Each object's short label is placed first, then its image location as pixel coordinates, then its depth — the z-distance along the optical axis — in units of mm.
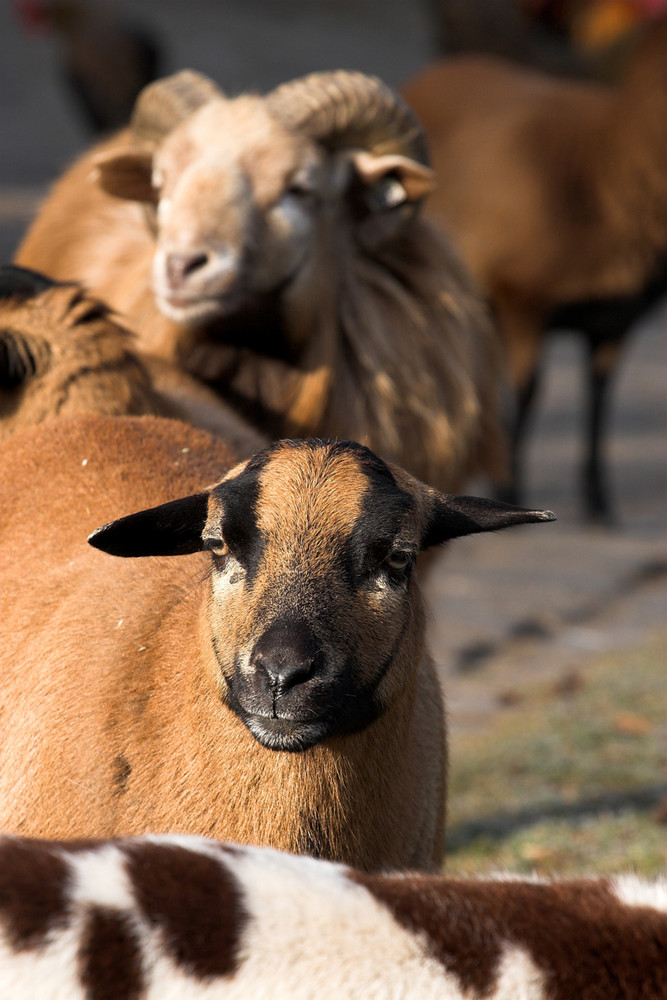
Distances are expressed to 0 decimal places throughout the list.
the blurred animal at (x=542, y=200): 19953
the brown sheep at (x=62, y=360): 8180
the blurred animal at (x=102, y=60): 30609
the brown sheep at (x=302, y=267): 10477
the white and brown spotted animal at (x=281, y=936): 3174
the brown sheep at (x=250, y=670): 5332
